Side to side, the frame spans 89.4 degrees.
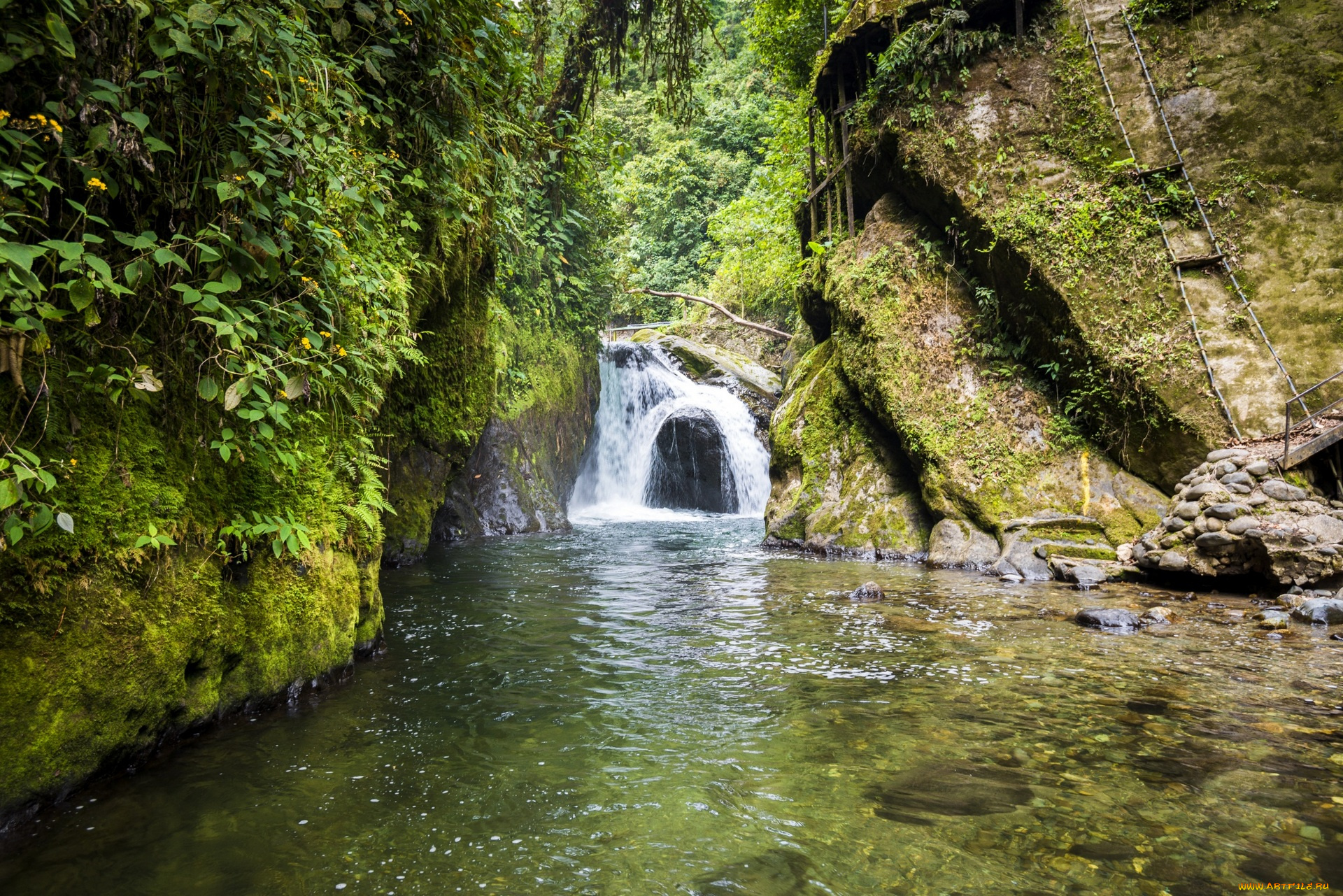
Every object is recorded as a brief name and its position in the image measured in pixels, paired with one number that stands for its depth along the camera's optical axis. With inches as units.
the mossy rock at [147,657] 101.2
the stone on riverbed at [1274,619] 208.7
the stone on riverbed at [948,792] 112.7
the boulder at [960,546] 339.3
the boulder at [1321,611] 209.0
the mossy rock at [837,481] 400.2
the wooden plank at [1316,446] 252.1
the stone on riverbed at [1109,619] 219.9
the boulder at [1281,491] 251.3
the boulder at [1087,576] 284.7
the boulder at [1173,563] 266.8
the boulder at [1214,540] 255.8
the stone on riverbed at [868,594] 272.8
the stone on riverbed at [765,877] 94.0
